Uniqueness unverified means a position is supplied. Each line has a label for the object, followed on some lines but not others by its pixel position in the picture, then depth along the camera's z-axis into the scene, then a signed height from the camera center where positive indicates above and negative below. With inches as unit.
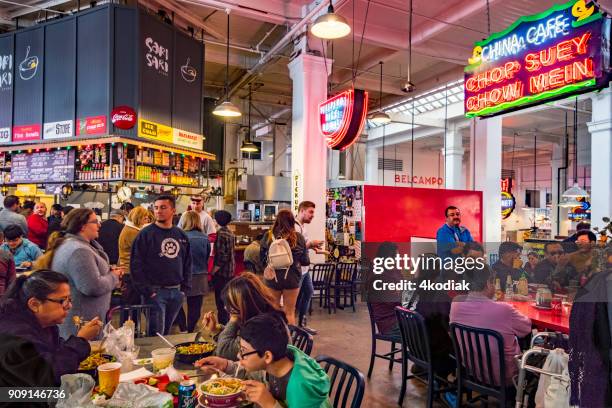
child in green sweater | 66.2 -25.3
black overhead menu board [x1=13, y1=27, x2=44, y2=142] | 331.9 +91.4
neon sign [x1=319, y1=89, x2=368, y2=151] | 275.3 +58.4
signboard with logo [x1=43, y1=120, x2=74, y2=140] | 315.9 +55.2
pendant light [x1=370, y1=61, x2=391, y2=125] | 386.0 +80.4
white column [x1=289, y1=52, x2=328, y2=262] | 320.8 +48.7
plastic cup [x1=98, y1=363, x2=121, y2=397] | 73.9 -29.3
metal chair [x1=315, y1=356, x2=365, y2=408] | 76.2 -31.5
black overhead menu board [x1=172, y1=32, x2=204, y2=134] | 341.1 +98.5
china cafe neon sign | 165.3 +64.0
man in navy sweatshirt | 168.2 -21.5
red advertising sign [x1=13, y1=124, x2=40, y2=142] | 332.5 +55.1
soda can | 68.8 -29.6
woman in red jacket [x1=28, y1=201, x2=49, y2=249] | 271.3 -14.7
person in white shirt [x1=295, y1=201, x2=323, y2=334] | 222.2 -38.2
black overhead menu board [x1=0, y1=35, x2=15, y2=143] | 344.5 +93.6
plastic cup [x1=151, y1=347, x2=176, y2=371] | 86.7 -30.1
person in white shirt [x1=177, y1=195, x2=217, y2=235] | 276.7 -5.7
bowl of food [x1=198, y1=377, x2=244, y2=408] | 67.8 -29.3
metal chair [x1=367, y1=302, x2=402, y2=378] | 179.8 -53.3
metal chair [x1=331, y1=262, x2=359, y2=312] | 301.1 -50.5
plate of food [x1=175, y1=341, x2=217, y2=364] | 88.1 -29.4
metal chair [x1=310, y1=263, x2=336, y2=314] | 294.4 -49.0
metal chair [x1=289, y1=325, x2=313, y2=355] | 108.6 -33.8
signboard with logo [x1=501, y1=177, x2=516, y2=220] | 549.6 +14.0
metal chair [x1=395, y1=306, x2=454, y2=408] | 141.1 -46.5
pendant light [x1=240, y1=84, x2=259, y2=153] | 498.3 +69.4
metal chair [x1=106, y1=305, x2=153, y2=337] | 127.9 -32.7
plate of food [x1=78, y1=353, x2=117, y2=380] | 78.6 -29.1
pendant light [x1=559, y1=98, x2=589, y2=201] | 422.3 +18.2
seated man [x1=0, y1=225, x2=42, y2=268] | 202.8 -19.9
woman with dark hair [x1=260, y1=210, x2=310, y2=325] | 192.5 -26.4
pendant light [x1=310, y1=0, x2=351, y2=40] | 200.2 +84.5
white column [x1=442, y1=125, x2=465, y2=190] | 562.6 +67.0
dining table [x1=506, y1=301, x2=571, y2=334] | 138.3 -36.2
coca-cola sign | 290.7 +58.9
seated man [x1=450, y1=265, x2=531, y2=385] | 126.4 -31.3
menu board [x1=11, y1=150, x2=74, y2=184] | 314.0 +28.2
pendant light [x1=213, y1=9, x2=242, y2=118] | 326.3 +72.9
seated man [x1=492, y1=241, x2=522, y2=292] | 197.0 -24.3
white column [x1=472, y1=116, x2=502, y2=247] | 421.4 +37.7
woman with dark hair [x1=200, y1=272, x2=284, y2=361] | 87.7 -19.5
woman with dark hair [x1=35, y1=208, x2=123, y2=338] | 122.5 -16.8
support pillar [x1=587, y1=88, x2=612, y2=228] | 371.6 +45.9
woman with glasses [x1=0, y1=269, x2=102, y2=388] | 59.4 -19.5
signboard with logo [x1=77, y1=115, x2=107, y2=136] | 301.9 +55.5
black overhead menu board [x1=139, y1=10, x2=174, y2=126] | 309.0 +99.8
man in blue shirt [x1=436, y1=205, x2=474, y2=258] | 235.1 -13.6
